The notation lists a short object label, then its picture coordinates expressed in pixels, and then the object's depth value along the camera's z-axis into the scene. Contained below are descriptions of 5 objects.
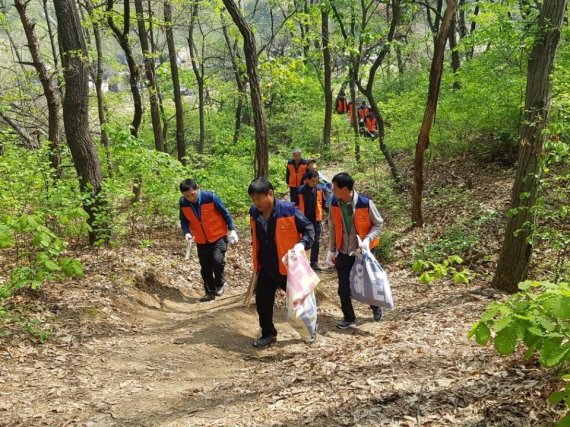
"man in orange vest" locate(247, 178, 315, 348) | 5.14
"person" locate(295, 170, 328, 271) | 9.30
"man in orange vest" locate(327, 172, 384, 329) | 5.74
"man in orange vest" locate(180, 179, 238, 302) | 7.21
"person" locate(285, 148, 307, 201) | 11.19
